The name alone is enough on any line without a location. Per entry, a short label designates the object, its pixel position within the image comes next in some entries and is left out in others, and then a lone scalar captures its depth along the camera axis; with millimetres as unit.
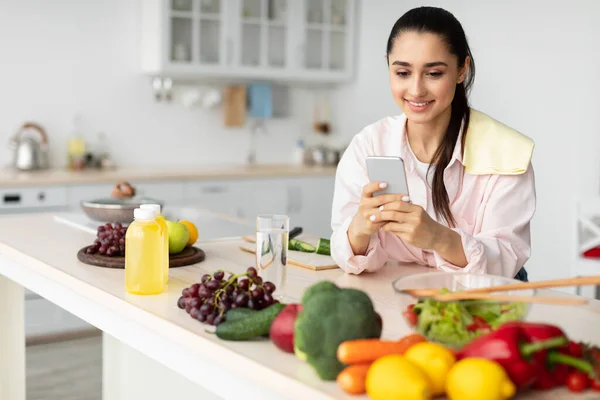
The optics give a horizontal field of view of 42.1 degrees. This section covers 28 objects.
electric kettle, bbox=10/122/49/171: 4590
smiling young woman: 1811
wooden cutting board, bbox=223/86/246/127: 5438
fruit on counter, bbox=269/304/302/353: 1217
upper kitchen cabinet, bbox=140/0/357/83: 4926
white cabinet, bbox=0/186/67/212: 4074
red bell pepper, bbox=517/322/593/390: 1036
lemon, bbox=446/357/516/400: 977
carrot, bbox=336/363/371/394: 1052
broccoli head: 1111
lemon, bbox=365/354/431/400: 986
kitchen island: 1206
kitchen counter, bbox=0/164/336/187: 4219
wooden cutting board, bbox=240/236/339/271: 2010
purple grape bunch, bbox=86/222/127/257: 1946
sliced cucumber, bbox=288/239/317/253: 2175
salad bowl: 1108
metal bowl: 2480
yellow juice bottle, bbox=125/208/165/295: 1562
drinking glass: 1605
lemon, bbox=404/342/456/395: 1023
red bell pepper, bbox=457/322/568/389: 1008
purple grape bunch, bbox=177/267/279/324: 1384
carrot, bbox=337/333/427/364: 1080
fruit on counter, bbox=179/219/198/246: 2110
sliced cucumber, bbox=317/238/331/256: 2146
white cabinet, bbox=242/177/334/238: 4992
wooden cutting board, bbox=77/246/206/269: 1894
